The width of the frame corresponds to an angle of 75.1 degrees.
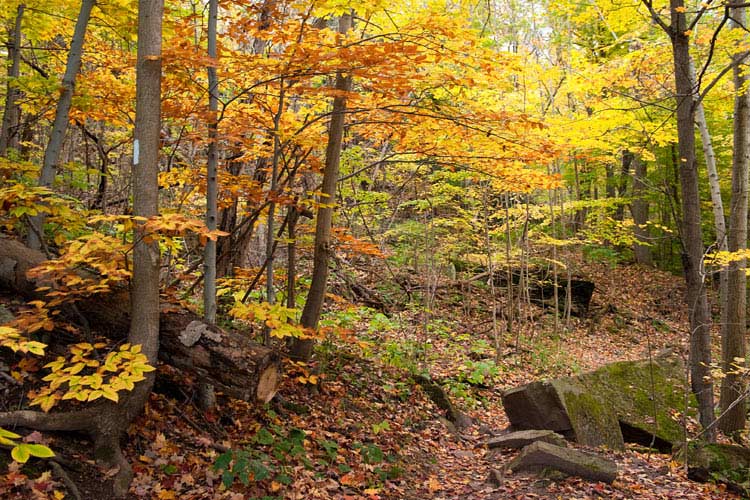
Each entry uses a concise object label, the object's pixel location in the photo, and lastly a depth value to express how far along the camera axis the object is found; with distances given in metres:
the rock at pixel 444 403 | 7.61
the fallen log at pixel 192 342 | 4.06
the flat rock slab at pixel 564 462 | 5.46
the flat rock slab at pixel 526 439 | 6.43
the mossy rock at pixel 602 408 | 7.20
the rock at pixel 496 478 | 5.48
